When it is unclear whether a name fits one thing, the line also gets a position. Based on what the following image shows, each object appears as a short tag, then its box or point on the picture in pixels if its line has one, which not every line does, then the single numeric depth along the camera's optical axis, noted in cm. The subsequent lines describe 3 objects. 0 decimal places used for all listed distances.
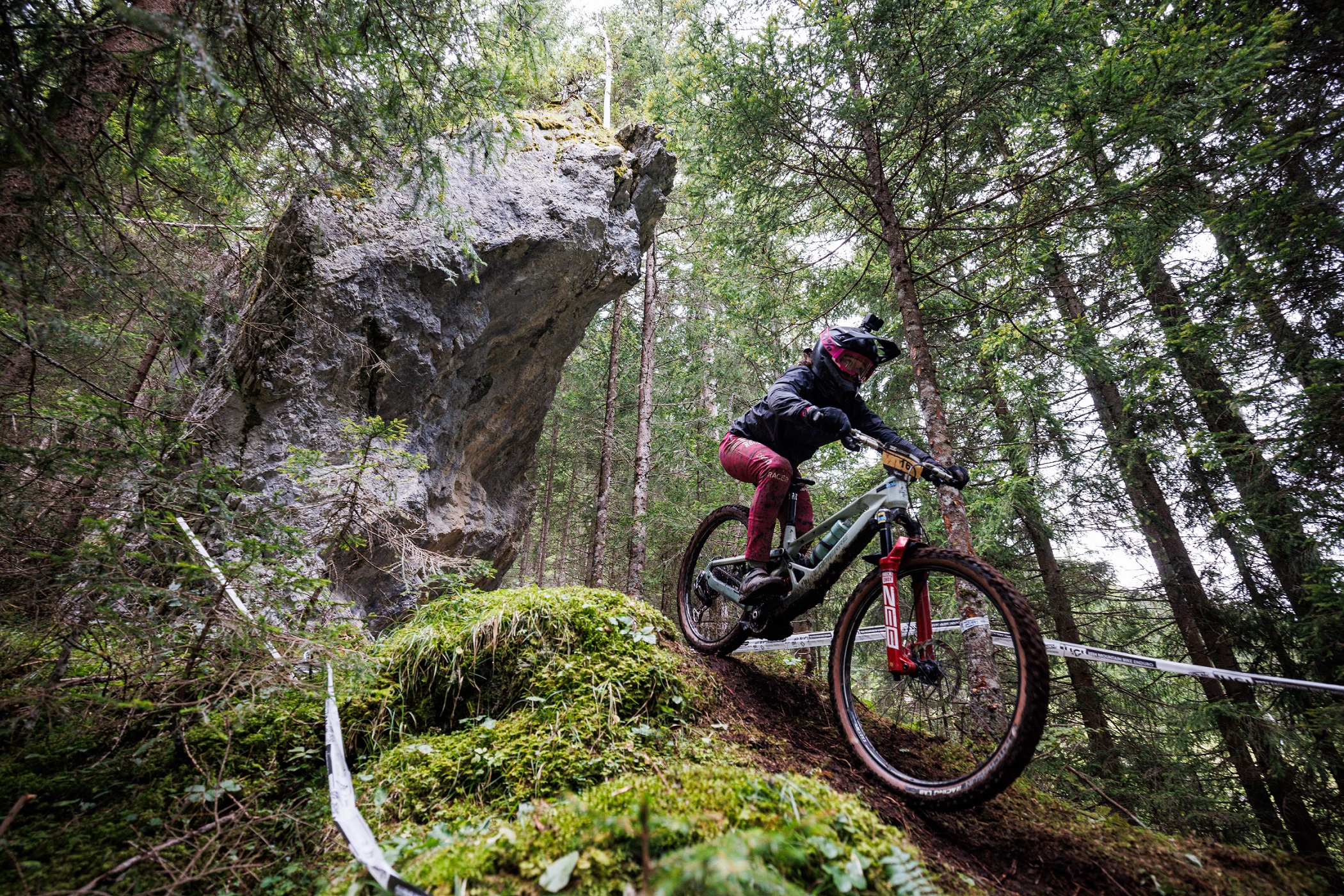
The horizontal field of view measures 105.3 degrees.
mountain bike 214
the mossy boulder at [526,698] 202
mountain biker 370
